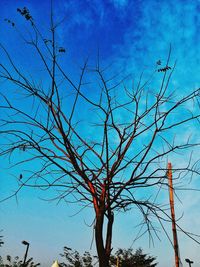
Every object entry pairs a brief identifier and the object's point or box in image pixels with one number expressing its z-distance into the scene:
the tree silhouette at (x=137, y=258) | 17.31
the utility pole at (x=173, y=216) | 7.50
